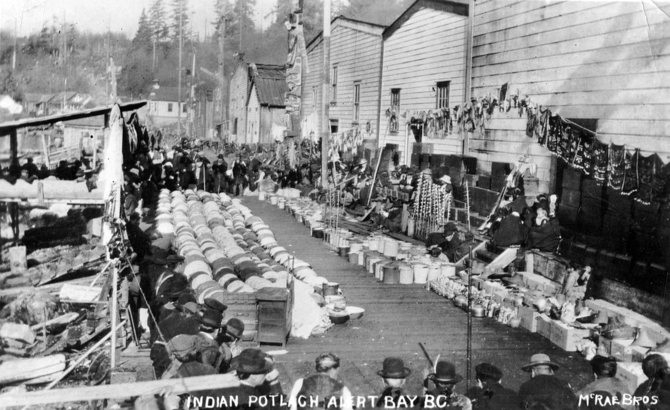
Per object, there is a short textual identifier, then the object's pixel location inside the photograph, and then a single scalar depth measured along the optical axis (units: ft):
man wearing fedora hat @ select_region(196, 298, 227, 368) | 21.13
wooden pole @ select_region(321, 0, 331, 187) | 75.86
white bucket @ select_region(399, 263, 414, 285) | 43.29
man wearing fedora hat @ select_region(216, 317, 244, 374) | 23.70
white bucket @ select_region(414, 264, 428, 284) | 43.47
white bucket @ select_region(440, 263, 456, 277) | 43.42
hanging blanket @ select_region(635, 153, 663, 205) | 33.65
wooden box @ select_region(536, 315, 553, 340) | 32.32
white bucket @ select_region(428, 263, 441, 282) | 43.06
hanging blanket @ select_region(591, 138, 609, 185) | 38.37
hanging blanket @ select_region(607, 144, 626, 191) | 36.37
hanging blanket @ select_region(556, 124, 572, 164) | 43.04
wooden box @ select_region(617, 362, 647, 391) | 24.80
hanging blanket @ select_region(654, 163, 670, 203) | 32.83
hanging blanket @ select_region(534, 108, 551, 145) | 46.91
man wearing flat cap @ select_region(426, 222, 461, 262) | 47.70
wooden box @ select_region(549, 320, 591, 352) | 30.66
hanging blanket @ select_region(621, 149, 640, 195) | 34.97
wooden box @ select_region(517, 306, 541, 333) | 33.45
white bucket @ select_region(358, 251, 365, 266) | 48.69
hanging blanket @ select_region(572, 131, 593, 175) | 40.22
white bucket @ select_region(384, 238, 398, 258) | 47.76
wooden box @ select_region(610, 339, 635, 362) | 28.09
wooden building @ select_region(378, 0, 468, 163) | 64.34
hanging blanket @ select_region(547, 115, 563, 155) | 44.75
